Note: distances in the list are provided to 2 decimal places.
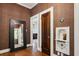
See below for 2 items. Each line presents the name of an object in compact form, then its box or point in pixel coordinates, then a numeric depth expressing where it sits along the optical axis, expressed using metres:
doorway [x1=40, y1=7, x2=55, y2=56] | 1.87
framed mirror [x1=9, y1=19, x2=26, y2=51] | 1.87
